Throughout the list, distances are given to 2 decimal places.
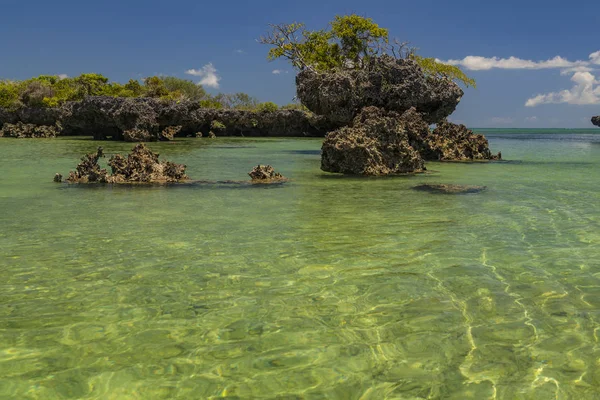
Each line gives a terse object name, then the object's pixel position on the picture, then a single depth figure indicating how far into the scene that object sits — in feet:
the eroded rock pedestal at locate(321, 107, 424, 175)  48.11
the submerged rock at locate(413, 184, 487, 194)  34.60
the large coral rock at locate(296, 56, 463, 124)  70.23
